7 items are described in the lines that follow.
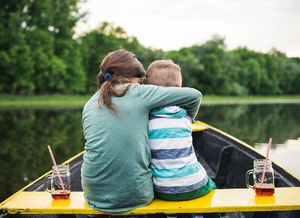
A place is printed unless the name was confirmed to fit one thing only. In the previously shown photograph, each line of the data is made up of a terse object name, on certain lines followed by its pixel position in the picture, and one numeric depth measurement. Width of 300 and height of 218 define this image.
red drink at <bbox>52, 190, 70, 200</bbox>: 2.39
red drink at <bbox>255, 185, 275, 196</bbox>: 2.34
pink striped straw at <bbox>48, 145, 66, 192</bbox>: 2.38
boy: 2.19
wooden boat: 2.17
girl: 2.12
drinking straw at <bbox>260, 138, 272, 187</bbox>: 2.32
